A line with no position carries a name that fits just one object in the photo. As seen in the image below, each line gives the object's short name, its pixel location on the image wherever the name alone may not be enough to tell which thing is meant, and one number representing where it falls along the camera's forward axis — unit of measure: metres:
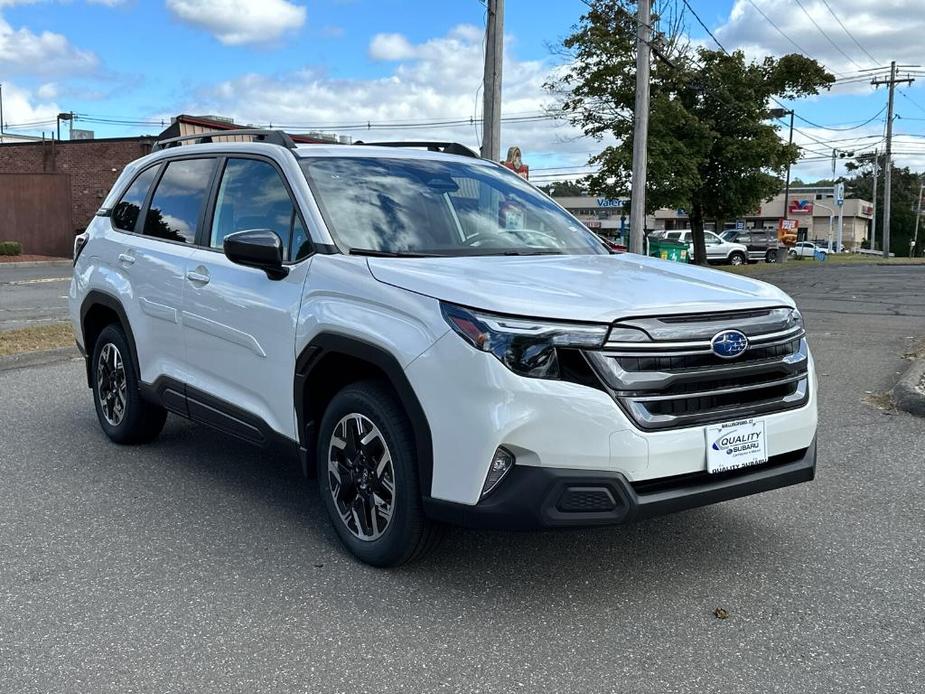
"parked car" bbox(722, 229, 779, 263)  44.03
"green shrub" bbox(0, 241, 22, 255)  28.25
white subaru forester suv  3.14
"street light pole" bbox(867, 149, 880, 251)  84.05
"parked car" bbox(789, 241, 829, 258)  54.14
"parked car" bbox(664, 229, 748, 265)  40.91
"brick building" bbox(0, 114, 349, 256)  31.98
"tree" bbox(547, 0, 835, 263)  26.74
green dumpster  28.02
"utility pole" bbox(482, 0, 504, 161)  13.33
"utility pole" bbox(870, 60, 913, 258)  56.22
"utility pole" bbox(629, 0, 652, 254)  18.03
